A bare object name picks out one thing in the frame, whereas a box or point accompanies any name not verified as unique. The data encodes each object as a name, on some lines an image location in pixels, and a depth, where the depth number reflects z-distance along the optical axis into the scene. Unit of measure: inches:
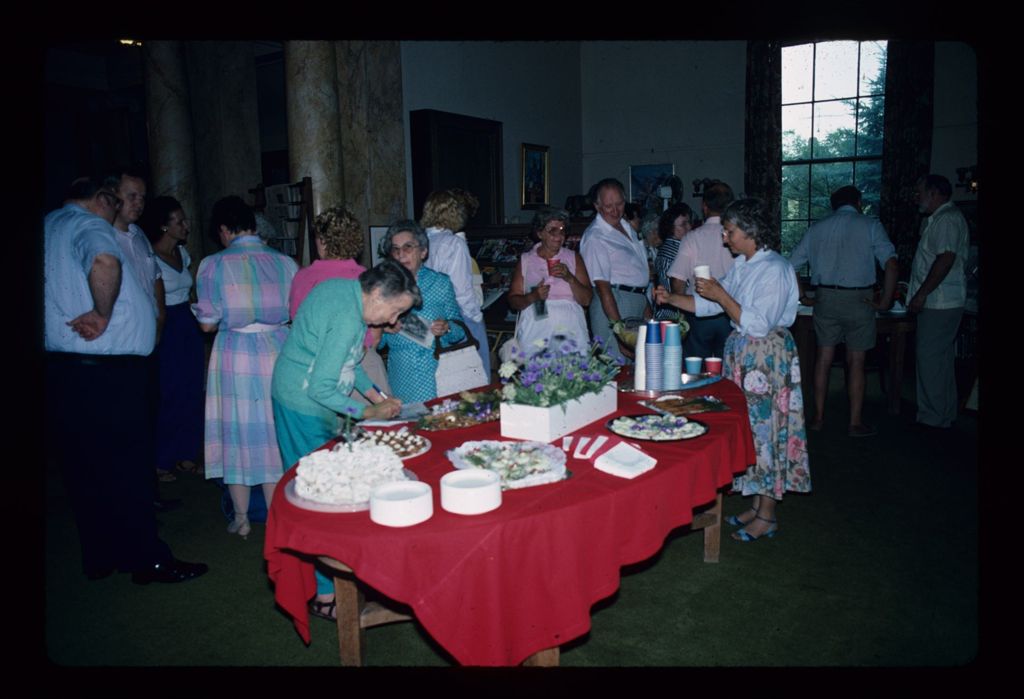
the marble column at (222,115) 297.6
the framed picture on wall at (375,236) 265.7
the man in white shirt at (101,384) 120.9
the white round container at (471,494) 78.4
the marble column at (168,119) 266.7
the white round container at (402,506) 76.0
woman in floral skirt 135.9
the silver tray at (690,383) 129.5
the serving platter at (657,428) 103.6
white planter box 102.1
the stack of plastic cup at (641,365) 130.8
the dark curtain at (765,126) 398.9
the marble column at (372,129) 277.0
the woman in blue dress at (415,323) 136.3
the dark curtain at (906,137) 360.2
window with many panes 397.4
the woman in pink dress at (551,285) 173.8
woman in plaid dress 141.9
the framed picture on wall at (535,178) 398.0
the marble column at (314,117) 235.3
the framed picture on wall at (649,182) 435.2
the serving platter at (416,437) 95.0
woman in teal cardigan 101.0
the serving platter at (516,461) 87.1
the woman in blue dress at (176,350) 184.1
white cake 81.0
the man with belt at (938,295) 211.8
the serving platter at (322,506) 79.8
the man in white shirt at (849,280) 216.8
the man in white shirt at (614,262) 186.2
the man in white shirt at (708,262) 172.9
